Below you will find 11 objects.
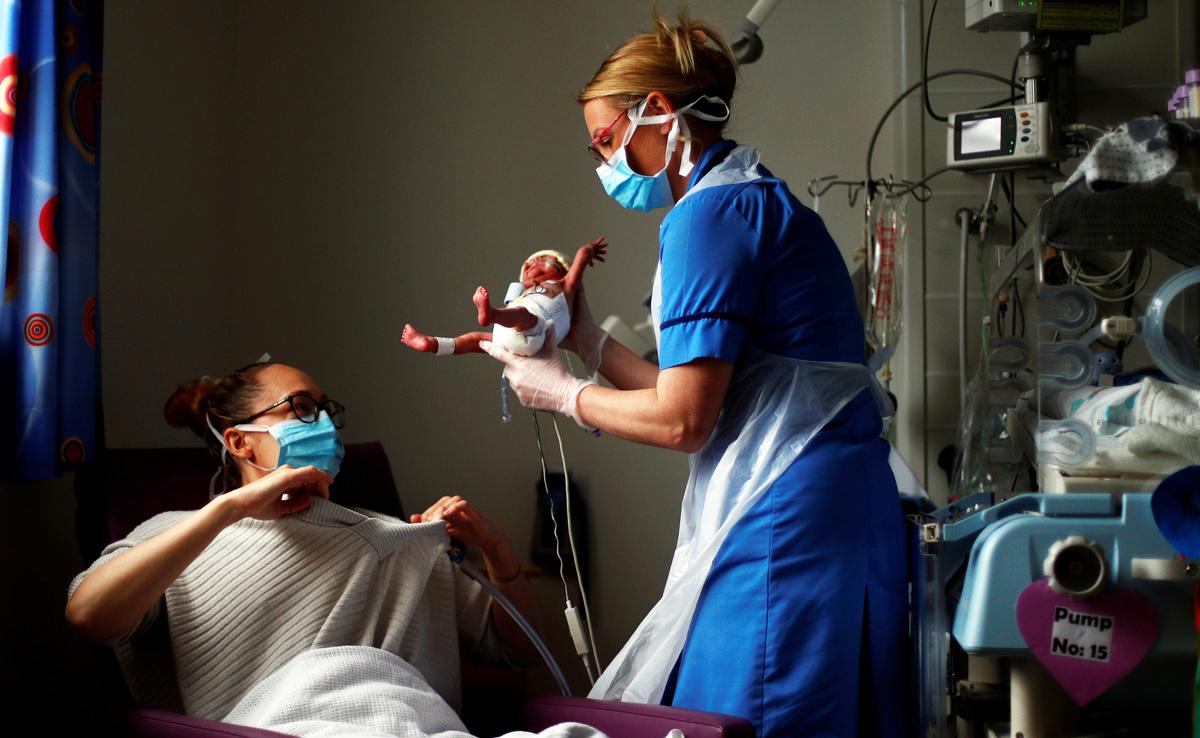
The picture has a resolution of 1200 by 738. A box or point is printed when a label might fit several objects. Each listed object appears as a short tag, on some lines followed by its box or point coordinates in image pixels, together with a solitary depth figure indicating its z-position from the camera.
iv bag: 2.54
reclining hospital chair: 1.41
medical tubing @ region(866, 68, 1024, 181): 2.71
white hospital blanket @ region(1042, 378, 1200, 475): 1.40
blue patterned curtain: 1.80
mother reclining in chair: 1.48
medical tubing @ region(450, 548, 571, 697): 1.75
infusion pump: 2.38
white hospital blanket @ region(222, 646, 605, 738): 1.42
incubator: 1.33
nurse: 1.46
